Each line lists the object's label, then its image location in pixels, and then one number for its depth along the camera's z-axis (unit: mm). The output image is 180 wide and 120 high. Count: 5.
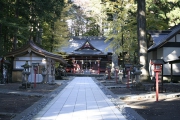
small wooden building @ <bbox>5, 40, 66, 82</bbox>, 20797
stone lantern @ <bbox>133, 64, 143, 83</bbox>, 15184
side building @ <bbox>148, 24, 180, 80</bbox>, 23531
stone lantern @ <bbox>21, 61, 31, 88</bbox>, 15517
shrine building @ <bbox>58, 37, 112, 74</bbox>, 40594
